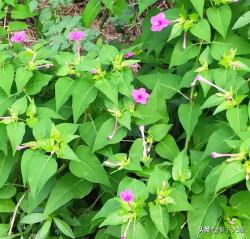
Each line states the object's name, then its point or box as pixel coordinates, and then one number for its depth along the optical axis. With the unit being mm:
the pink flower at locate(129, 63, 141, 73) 2344
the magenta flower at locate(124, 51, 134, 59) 2388
